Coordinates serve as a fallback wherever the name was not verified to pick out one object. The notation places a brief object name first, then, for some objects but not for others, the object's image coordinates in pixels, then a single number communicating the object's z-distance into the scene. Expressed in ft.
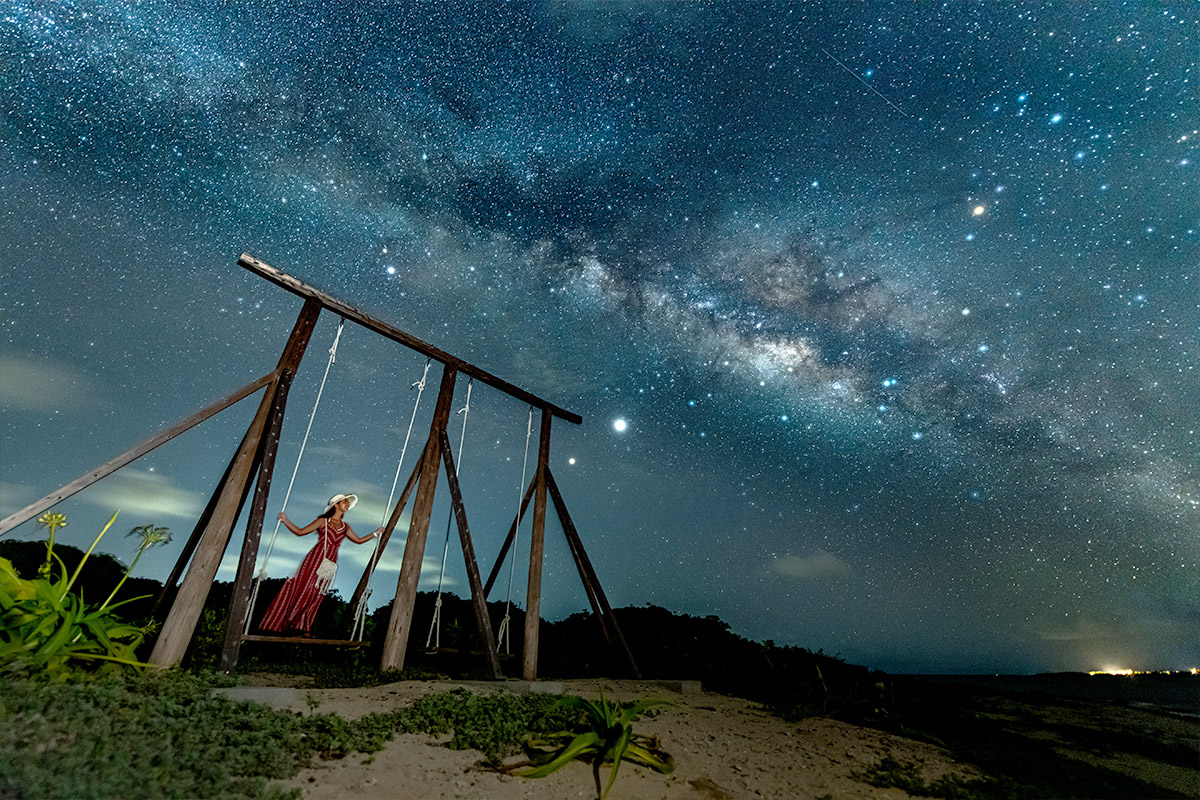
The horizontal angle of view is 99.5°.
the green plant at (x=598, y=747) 11.99
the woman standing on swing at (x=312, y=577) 23.04
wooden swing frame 16.93
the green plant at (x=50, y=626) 11.93
